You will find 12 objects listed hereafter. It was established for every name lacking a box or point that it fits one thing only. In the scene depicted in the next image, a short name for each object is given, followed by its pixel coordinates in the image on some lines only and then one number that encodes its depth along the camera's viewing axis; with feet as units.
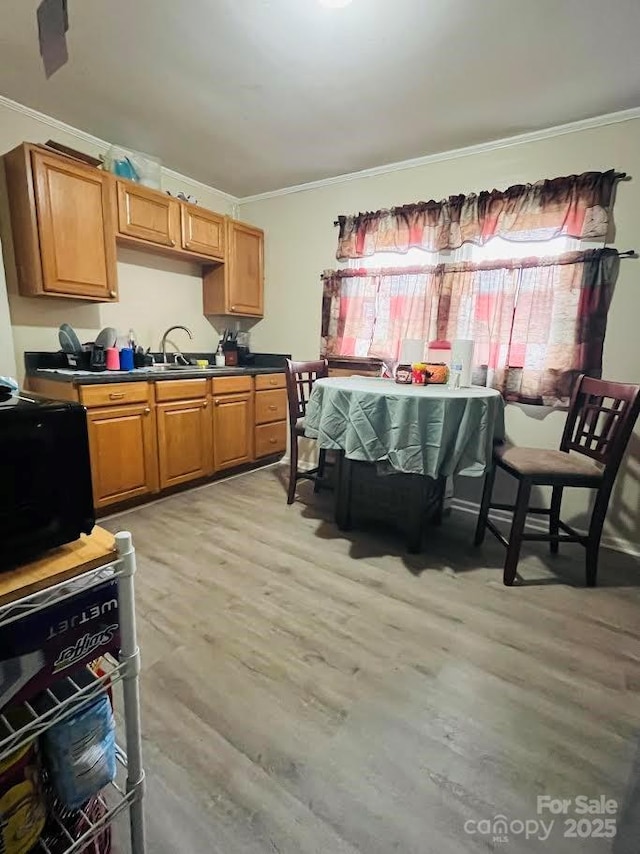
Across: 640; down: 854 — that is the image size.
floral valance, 7.43
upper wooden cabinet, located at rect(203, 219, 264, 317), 11.19
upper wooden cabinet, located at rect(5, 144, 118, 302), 7.20
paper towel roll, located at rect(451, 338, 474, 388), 7.59
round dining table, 6.42
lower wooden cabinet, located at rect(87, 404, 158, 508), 7.86
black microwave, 2.02
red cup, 8.53
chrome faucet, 10.75
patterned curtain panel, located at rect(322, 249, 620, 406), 7.65
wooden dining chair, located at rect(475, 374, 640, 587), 6.02
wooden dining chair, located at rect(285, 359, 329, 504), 8.93
